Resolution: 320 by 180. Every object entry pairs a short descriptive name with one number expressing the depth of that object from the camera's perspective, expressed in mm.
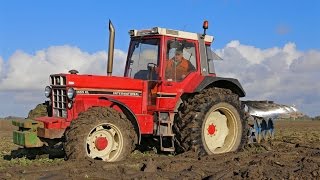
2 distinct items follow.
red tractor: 9164
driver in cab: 10537
